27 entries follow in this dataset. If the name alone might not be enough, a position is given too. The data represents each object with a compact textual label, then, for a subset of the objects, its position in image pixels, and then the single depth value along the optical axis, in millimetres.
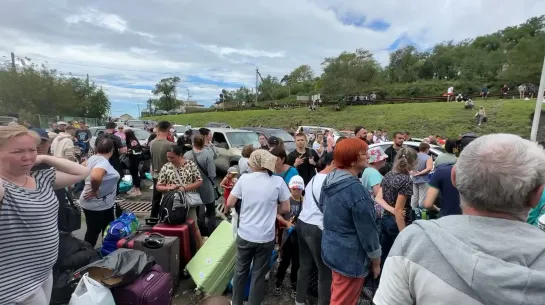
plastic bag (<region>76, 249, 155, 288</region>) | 2529
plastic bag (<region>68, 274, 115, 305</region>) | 2354
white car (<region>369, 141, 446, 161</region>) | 8369
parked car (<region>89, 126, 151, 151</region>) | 13180
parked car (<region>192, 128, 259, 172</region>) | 9703
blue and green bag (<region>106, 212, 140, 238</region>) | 3684
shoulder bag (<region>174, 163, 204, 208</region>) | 4022
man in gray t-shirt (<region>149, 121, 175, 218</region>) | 5227
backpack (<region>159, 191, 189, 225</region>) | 3730
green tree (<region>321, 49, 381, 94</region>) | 39469
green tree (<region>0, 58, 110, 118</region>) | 30781
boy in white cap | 3588
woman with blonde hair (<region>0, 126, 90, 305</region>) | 1762
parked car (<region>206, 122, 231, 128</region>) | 25453
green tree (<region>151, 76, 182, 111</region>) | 92938
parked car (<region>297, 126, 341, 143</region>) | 15908
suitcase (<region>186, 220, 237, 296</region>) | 3396
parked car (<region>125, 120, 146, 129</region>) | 25469
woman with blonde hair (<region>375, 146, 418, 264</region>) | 3129
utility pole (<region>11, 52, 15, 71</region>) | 30091
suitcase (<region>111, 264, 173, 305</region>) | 2580
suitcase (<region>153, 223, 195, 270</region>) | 3688
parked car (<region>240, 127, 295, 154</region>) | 11198
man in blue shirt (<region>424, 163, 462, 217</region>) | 2918
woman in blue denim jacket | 2328
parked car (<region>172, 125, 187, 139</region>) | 20712
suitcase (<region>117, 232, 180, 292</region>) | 3354
